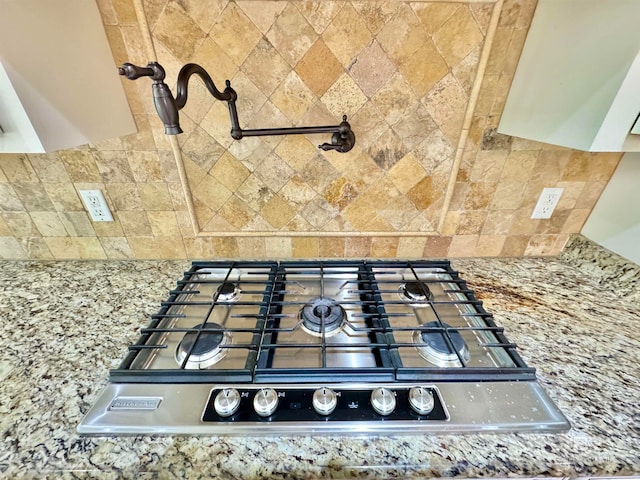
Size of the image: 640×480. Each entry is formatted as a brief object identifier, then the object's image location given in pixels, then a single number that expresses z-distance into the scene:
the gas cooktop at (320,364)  0.59
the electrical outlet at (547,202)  1.02
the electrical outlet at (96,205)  0.99
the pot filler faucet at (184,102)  0.57
